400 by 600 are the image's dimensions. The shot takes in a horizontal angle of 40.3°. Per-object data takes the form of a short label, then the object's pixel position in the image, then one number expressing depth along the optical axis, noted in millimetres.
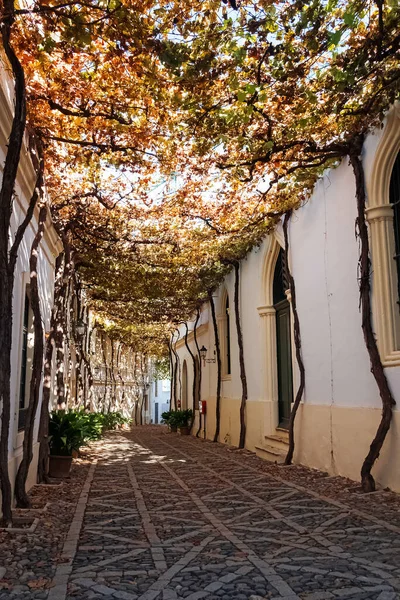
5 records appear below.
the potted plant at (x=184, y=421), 19234
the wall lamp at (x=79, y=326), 12844
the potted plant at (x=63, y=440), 7977
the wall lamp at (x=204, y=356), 15938
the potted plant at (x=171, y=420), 20258
